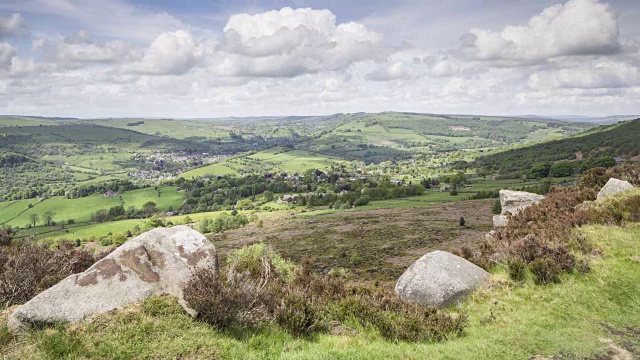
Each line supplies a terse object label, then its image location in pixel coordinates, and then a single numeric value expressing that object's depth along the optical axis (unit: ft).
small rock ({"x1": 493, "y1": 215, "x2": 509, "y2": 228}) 108.14
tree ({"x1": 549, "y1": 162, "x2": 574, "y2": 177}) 501.56
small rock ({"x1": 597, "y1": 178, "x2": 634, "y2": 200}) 79.10
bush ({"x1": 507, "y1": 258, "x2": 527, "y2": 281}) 51.37
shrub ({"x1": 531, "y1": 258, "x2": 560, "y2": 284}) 48.98
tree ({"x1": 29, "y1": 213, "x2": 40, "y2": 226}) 552.45
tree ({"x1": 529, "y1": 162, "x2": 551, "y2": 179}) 538.55
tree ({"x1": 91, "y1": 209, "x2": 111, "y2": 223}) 549.13
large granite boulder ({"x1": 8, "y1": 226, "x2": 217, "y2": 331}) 31.63
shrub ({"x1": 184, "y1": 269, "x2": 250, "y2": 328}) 32.63
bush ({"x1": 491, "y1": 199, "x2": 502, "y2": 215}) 215.51
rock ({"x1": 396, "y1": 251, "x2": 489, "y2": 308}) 49.47
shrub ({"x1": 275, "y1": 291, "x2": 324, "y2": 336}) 35.73
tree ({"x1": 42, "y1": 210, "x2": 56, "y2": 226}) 548.35
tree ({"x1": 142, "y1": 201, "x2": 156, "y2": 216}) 588.09
